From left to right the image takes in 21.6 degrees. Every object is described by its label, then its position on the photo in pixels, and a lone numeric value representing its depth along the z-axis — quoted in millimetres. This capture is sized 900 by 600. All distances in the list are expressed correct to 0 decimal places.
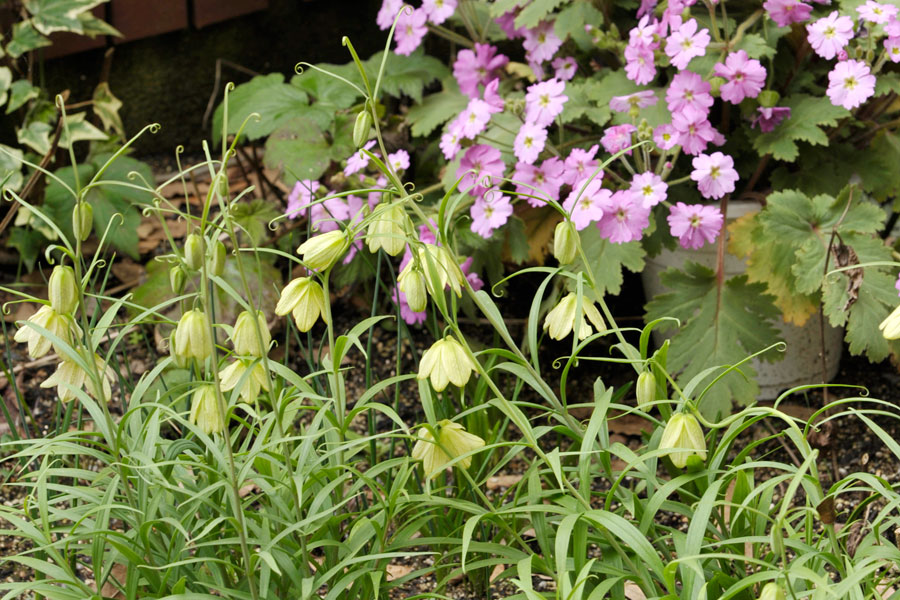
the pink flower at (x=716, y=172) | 1597
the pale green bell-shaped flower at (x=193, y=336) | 1304
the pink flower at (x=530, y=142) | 1616
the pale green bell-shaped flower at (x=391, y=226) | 1338
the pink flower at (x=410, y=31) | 1764
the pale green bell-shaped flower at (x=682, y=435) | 1340
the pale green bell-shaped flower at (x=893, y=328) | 1299
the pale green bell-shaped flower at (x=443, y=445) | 1356
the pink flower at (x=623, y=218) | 1591
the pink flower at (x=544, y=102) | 1624
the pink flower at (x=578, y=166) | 1613
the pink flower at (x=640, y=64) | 1635
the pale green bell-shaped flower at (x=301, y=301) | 1331
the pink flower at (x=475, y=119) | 1631
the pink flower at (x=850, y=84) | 1584
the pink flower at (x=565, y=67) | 1749
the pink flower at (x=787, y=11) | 1625
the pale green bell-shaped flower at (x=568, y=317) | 1361
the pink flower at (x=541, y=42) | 1742
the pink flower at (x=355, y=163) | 1654
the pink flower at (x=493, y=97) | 1671
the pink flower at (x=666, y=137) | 1609
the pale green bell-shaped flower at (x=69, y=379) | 1369
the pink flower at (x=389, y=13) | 1779
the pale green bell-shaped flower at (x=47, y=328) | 1346
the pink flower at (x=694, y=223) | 1599
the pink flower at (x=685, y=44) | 1601
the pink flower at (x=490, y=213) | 1632
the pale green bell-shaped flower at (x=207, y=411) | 1343
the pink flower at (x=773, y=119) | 1646
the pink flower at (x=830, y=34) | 1591
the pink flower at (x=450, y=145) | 1664
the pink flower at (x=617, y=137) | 1597
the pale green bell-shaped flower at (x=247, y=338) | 1321
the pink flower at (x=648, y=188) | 1578
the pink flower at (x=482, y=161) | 1656
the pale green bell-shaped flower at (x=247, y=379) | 1361
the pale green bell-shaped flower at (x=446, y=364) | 1325
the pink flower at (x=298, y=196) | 1693
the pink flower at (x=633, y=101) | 1632
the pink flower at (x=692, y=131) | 1609
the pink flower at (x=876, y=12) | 1587
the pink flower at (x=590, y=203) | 1581
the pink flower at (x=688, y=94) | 1615
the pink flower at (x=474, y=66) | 1761
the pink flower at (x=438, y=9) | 1730
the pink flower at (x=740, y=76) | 1607
